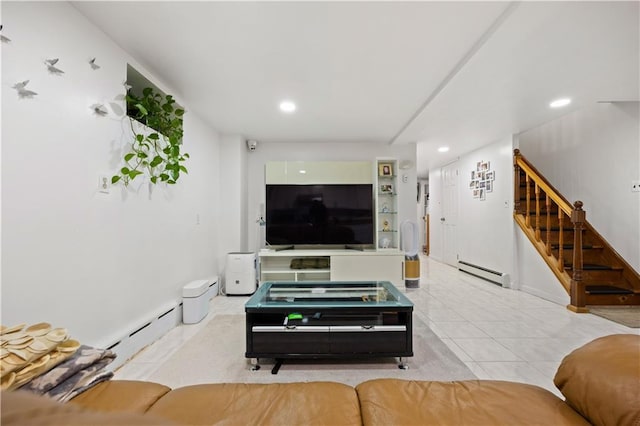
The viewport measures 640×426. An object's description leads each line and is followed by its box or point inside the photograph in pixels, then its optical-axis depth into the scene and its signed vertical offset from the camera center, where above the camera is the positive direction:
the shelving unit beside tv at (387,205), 4.43 +0.15
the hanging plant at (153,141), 2.09 +0.63
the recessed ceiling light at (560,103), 2.92 +1.22
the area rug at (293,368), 1.79 -1.09
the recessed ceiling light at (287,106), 3.01 +1.23
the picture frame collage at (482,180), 4.63 +0.61
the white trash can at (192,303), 2.77 -0.93
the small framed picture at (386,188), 4.48 +0.43
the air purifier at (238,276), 3.78 -0.87
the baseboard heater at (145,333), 1.92 -0.97
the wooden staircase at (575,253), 3.10 -0.52
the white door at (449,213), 5.79 +0.01
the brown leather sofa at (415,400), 0.75 -0.63
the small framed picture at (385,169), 4.40 +0.73
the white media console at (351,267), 4.03 -0.80
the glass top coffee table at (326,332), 1.91 -0.84
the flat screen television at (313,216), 4.29 -0.04
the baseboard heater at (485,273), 4.12 -1.01
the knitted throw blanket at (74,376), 0.85 -0.54
